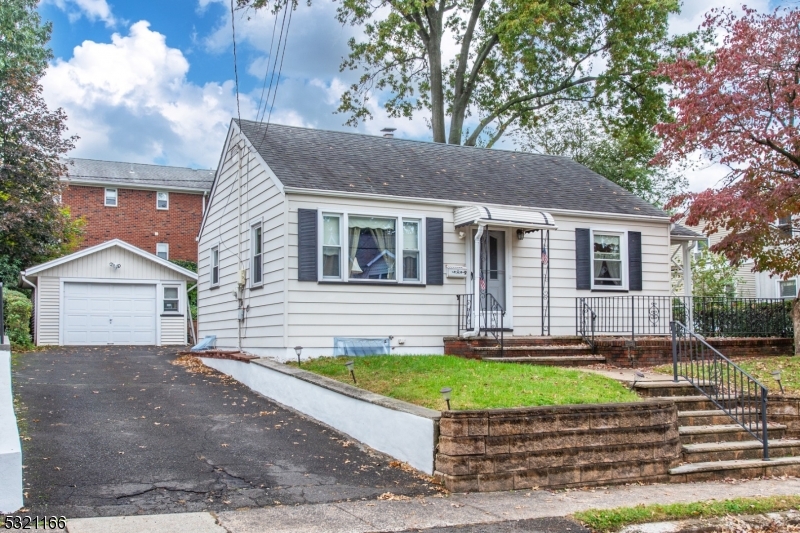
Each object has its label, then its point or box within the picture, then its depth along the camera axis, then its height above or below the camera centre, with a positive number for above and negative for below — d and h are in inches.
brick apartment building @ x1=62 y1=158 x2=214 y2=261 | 1302.9 +174.4
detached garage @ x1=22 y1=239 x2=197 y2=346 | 979.9 +9.8
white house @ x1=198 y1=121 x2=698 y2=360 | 538.3 +47.4
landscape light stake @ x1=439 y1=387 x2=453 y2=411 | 313.3 -36.4
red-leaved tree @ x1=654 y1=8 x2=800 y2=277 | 549.0 +133.7
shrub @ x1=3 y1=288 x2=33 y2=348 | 843.4 -13.7
